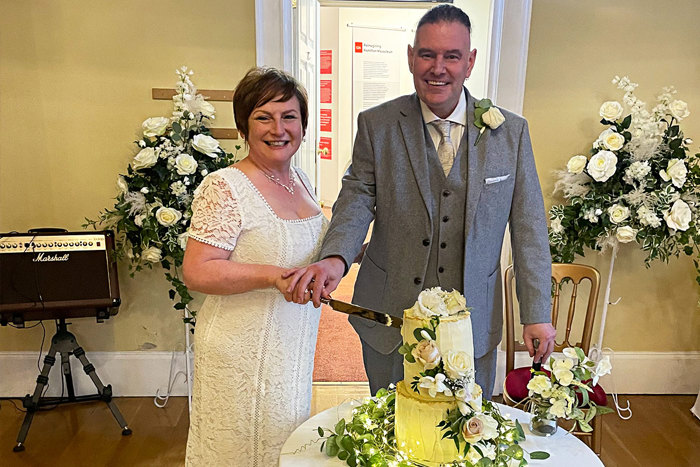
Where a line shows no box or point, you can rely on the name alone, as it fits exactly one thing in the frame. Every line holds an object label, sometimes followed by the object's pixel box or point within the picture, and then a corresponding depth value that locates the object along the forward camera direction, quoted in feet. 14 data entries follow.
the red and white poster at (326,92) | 22.76
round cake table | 3.94
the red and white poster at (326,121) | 23.12
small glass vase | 4.24
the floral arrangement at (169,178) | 7.98
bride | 4.47
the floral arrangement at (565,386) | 4.00
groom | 4.87
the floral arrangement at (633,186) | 8.22
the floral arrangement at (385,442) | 3.47
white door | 9.39
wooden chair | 6.89
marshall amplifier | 8.00
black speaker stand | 8.19
